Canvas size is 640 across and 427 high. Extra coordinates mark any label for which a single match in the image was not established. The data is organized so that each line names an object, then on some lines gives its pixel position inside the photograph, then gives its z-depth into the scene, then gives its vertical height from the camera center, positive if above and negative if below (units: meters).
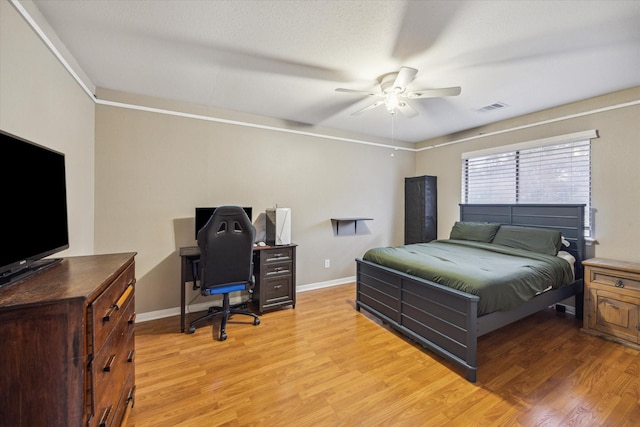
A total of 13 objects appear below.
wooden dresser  0.85 -0.48
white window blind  3.18 +0.54
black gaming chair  2.55 -0.42
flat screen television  1.09 +0.01
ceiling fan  2.17 +1.09
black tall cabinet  4.67 +0.04
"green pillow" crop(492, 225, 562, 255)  3.02 -0.33
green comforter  2.14 -0.53
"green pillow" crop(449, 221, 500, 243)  3.66 -0.28
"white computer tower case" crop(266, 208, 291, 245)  3.36 -0.20
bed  2.07 -0.82
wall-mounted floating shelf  4.23 -0.16
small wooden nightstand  2.42 -0.85
